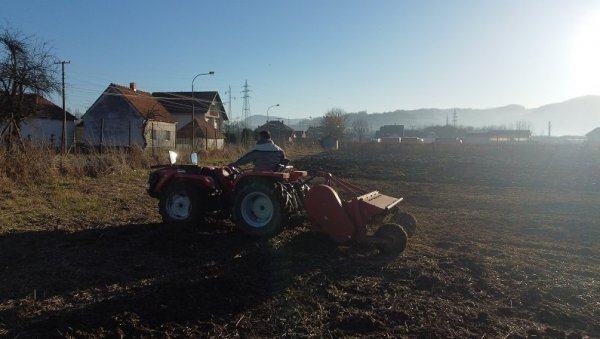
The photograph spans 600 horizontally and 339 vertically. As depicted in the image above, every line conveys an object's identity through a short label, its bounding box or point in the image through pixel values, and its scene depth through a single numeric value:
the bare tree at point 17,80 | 20.83
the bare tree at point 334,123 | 77.07
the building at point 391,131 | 112.25
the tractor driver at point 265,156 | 7.86
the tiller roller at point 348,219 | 6.81
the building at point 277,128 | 77.92
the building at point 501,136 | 89.06
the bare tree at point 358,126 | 97.18
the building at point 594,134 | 93.53
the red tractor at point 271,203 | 6.86
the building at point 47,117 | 22.64
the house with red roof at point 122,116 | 41.28
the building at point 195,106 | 54.12
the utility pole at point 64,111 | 22.17
